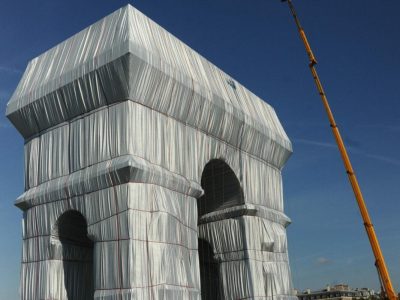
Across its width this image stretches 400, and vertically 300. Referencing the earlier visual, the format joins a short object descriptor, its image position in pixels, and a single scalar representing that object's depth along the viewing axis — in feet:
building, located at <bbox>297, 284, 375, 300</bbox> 456.04
